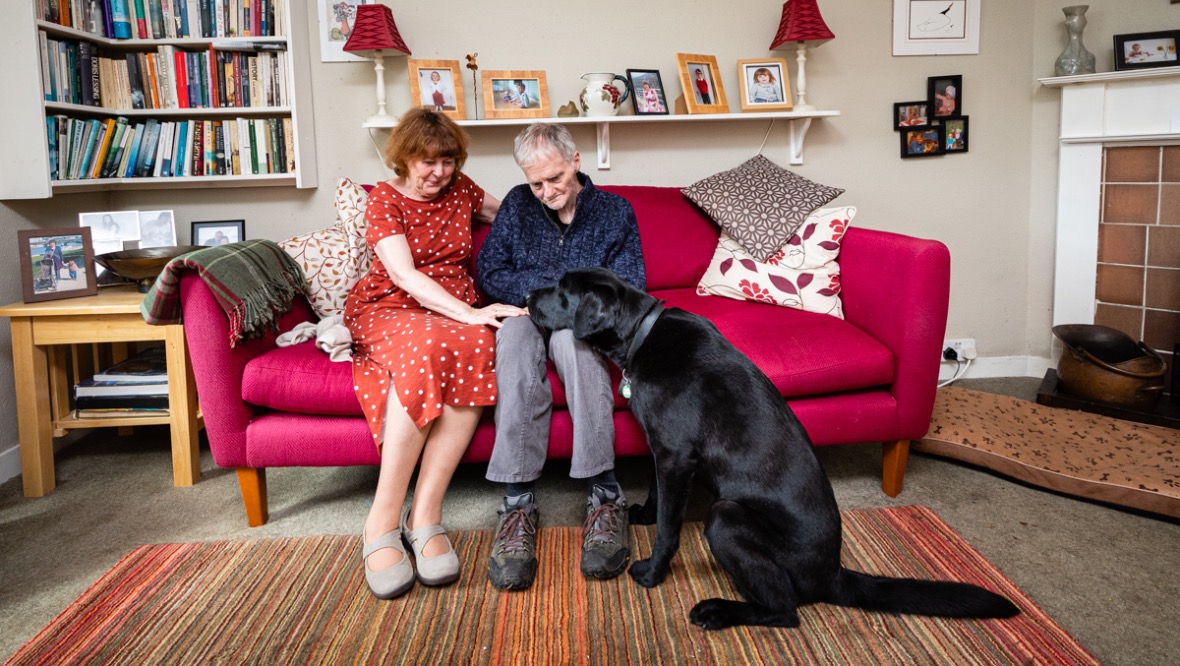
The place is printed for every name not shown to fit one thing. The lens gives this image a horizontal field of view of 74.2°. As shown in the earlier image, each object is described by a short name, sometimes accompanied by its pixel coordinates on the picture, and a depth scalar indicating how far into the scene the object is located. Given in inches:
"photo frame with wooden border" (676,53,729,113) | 111.2
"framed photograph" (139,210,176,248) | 104.8
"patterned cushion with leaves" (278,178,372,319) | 88.0
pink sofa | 74.1
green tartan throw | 73.0
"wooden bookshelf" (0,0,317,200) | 99.3
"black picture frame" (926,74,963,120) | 120.3
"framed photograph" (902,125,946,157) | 121.8
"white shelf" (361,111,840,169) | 108.9
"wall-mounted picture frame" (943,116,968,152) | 122.3
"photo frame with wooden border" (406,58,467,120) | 108.6
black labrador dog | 54.4
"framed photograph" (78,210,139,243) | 100.1
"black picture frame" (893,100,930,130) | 120.7
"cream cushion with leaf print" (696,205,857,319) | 92.7
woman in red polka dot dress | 67.4
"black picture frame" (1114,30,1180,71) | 110.5
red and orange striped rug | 55.5
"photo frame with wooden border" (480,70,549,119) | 109.2
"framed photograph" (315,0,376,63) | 109.8
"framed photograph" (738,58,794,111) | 113.5
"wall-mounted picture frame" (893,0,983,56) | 119.0
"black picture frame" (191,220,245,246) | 109.4
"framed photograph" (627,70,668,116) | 111.7
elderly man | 68.0
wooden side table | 86.9
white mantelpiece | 109.3
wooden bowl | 91.7
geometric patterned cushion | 97.1
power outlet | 127.9
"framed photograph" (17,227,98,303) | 88.6
